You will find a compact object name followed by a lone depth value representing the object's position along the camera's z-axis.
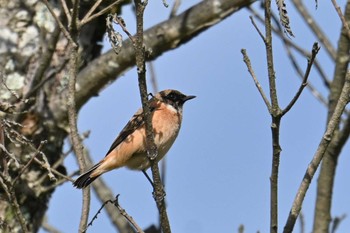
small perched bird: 10.80
